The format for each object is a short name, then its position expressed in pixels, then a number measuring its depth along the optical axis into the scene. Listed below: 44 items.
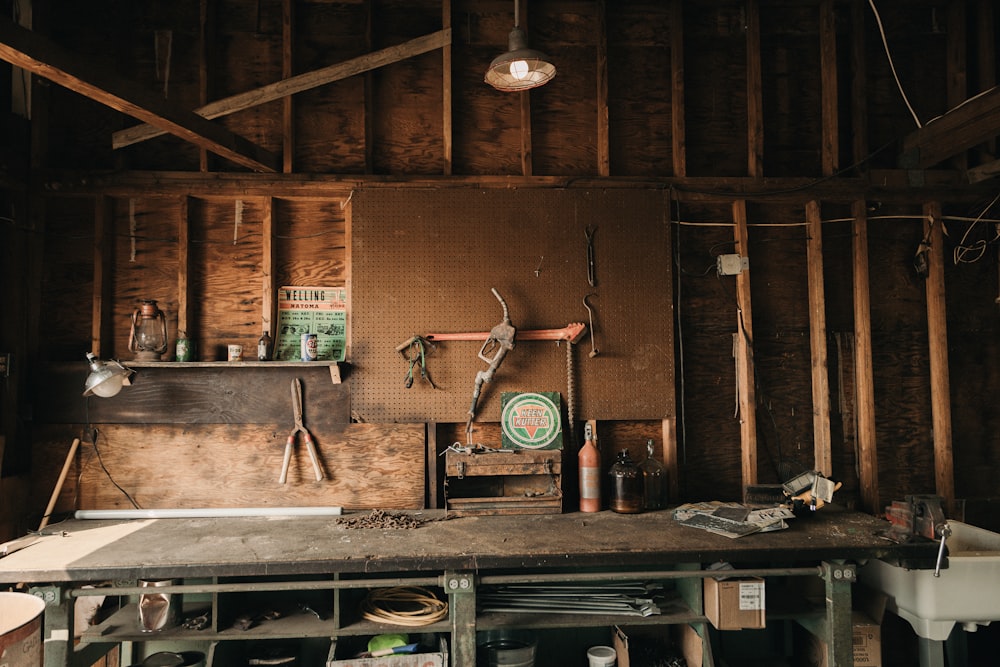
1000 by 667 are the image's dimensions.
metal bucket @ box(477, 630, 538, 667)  2.67
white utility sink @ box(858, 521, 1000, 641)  2.49
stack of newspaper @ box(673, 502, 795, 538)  2.57
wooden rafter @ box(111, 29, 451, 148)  2.94
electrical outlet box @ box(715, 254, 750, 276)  3.21
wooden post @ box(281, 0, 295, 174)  3.13
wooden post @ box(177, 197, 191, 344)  3.07
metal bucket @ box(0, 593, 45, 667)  1.34
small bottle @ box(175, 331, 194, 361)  3.00
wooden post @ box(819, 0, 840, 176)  3.27
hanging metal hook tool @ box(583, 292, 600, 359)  3.12
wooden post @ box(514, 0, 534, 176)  3.21
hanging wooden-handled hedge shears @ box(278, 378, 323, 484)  3.00
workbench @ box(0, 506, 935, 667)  2.27
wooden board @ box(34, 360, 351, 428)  2.98
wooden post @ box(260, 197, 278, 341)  3.09
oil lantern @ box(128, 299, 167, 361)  2.97
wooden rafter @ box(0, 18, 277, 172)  1.98
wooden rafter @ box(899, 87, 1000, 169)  2.65
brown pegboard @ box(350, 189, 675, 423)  3.10
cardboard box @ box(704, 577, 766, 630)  2.48
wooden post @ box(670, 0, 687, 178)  3.25
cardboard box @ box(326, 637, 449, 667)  2.47
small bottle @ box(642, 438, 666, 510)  3.00
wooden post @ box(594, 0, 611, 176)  3.22
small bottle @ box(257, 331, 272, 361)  3.00
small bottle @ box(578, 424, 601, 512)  2.97
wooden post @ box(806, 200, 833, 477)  3.17
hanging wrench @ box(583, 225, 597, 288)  3.17
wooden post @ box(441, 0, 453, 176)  3.17
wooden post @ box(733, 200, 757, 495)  3.16
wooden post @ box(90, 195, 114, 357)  3.02
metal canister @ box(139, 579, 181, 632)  2.42
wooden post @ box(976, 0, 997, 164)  3.27
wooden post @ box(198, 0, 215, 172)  3.12
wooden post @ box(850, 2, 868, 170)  3.28
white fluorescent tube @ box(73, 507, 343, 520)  2.92
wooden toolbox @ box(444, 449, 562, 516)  2.91
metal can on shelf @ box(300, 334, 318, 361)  3.02
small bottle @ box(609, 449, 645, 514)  2.91
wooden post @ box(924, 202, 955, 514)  3.16
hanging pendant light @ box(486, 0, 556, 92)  2.44
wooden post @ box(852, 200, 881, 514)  3.15
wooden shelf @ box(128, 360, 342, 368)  2.94
